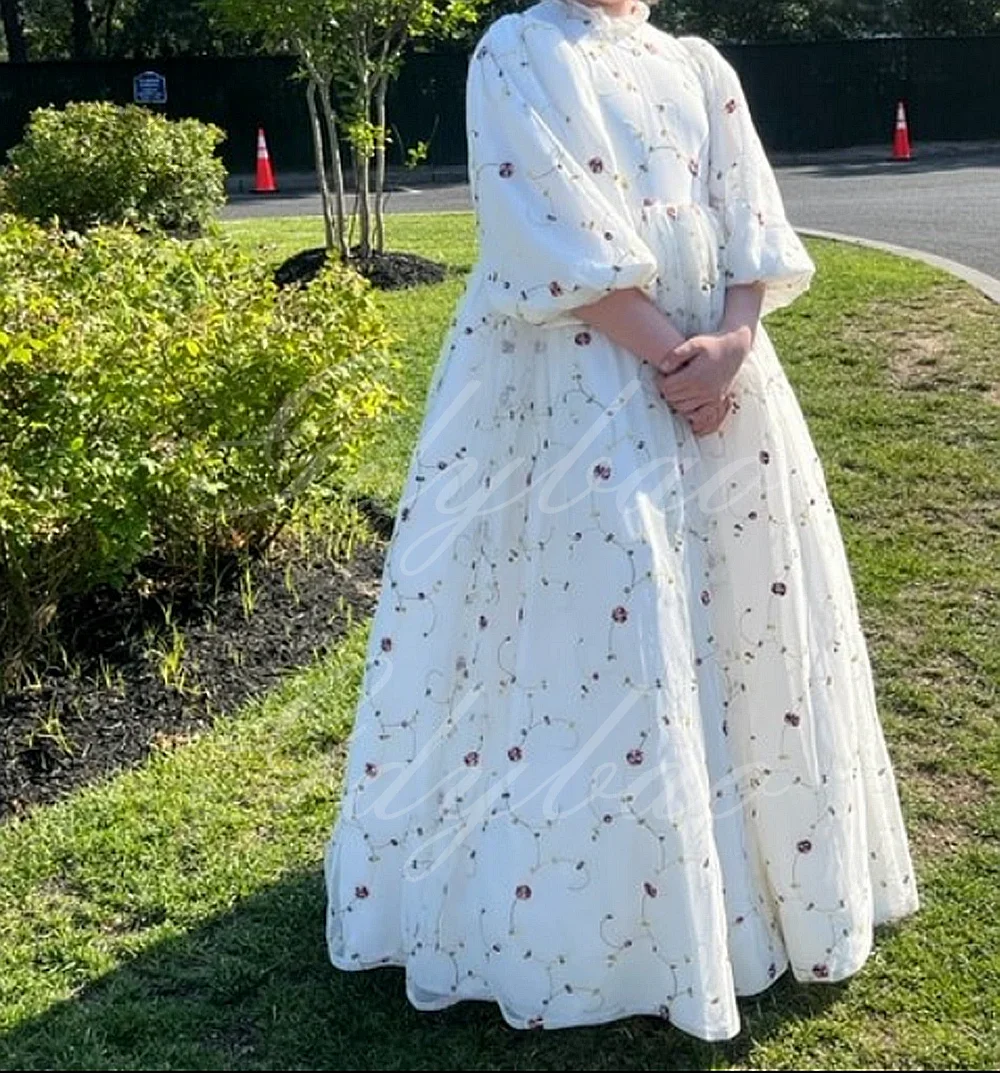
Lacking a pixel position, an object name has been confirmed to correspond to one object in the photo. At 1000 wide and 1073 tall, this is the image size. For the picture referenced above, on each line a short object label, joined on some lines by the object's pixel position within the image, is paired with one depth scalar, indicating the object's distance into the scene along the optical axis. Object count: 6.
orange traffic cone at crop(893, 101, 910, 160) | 23.02
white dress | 2.49
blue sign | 25.56
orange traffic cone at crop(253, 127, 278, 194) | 21.69
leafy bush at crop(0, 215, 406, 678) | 4.07
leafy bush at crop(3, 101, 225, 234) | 12.90
